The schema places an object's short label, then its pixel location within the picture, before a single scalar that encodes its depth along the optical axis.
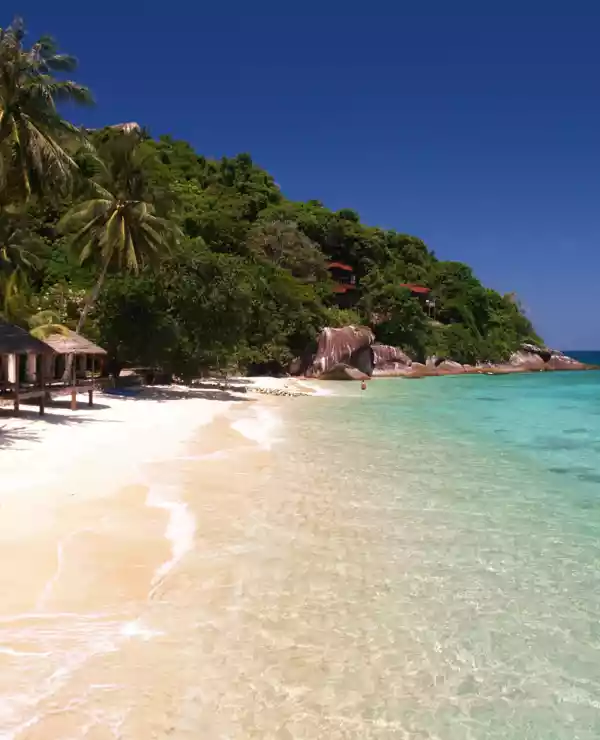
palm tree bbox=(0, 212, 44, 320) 19.92
